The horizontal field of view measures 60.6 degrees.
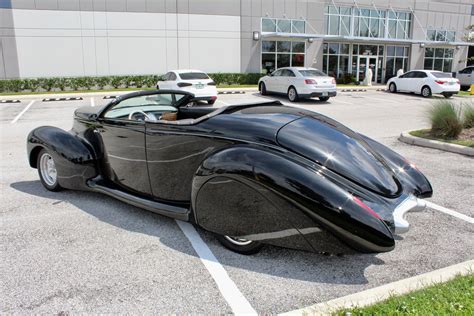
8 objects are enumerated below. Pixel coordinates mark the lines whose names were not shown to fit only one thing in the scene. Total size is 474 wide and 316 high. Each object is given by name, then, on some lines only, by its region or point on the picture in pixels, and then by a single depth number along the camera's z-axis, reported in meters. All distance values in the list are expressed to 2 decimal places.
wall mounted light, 28.09
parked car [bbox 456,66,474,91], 26.28
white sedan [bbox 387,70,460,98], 20.66
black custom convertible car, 3.15
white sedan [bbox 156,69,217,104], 17.17
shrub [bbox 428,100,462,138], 8.38
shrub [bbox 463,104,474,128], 8.70
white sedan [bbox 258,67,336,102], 17.36
